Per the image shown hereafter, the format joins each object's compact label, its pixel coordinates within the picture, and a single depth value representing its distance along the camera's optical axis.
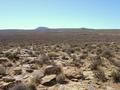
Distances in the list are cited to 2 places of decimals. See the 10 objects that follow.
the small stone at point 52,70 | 4.07
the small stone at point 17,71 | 4.34
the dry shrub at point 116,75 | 3.75
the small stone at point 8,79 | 3.63
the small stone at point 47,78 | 3.56
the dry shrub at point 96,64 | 4.68
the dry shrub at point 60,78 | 3.62
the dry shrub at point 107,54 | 6.52
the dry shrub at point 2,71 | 4.25
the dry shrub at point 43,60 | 5.34
